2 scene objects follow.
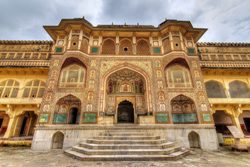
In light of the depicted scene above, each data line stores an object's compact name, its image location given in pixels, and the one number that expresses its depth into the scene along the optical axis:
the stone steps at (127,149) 6.53
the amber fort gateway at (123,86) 10.83
